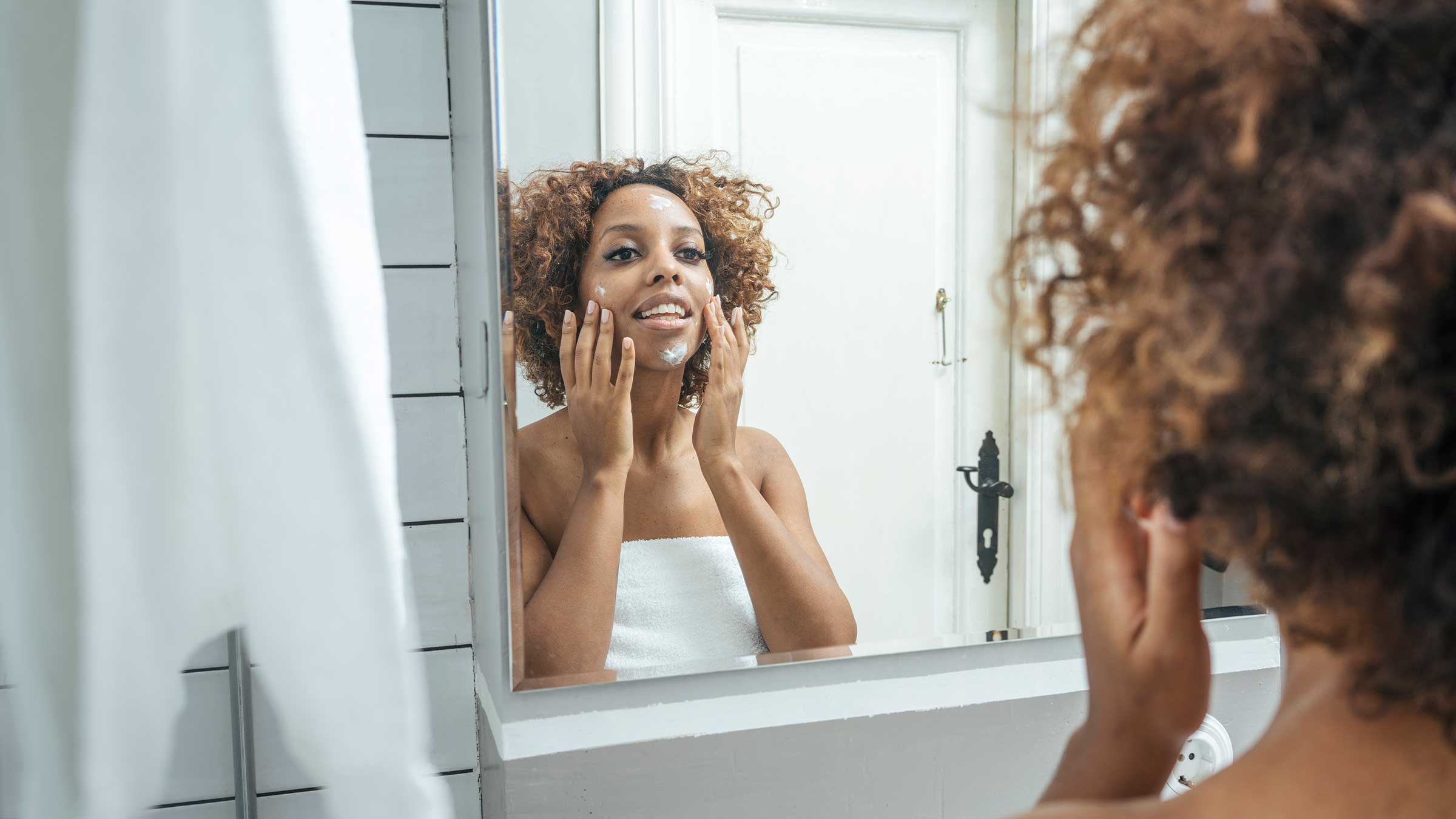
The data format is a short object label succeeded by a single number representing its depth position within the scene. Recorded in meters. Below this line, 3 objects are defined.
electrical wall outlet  0.95
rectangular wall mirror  0.82
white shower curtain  0.37
